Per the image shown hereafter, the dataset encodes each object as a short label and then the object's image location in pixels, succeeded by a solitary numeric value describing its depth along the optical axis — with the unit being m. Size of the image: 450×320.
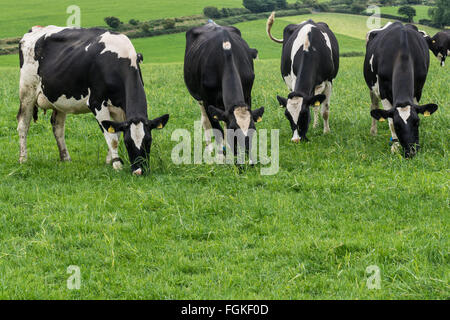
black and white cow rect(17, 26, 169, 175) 9.20
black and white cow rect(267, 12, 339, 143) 10.80
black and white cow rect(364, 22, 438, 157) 9.62
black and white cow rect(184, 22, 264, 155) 9.29
